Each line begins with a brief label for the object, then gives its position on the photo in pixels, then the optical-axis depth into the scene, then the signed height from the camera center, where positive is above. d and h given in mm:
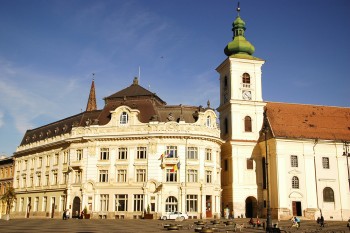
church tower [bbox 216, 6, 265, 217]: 58875 +10084
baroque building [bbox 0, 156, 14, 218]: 75044 +2761
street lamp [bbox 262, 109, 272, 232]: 27475 -1892
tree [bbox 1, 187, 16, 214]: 60928 -966
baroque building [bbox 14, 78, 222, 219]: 52750 +3788
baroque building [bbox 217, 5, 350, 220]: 56350 +5562
